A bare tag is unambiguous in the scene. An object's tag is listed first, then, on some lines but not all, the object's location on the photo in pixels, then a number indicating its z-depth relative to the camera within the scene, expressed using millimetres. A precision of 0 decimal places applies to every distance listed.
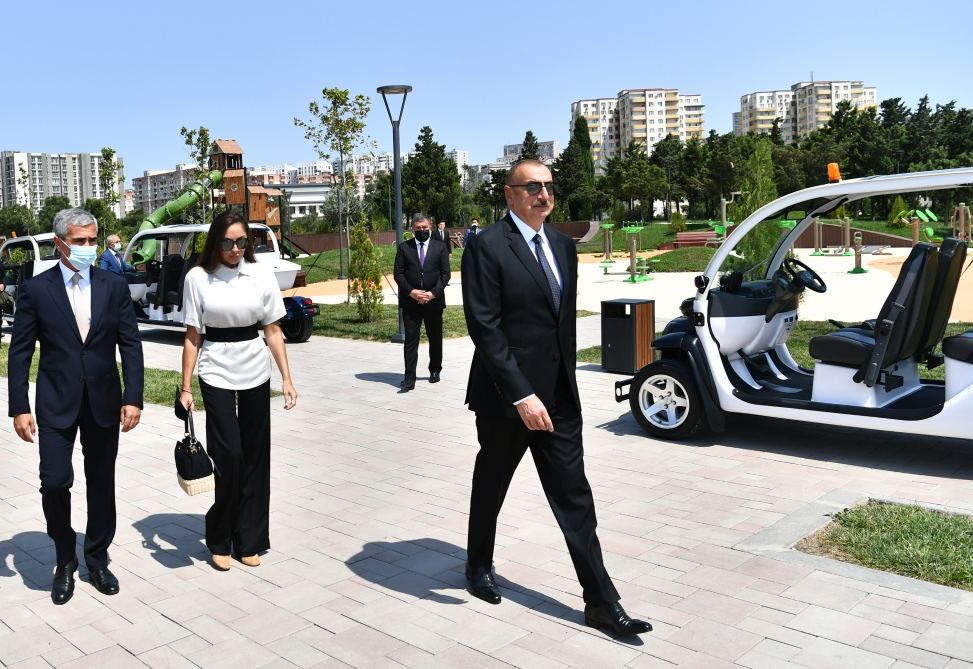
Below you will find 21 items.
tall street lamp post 13930
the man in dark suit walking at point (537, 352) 3867
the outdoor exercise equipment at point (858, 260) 26625
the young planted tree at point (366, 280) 16891
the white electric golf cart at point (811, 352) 6207
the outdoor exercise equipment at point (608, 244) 34056
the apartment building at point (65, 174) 171875
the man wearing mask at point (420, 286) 10141
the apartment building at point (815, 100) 181125
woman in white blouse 4762
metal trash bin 10078
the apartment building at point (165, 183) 177800
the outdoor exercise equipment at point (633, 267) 26578
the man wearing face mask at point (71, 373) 4430
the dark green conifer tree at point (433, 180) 76056
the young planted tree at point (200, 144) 37406
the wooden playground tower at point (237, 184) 28875
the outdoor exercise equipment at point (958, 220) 25031
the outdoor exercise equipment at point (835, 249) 35125
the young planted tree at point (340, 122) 30938
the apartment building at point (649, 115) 182012
